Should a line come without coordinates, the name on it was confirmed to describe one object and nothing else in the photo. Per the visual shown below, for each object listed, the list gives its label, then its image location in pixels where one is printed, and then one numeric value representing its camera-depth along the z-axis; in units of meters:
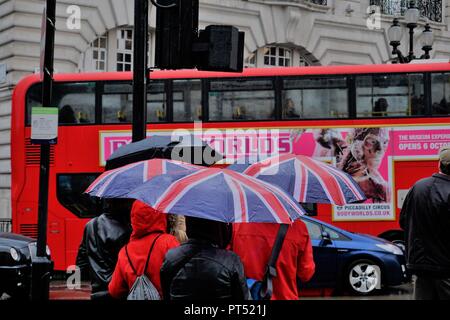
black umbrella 6.88
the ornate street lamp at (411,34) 19.11
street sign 8.45
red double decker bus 15.45
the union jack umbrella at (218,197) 4.35
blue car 12.52
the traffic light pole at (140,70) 7.58
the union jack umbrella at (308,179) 6.31
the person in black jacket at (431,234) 6.03
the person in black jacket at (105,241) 5.59
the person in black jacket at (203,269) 4.12
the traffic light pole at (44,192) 8.36
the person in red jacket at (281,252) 5.33
